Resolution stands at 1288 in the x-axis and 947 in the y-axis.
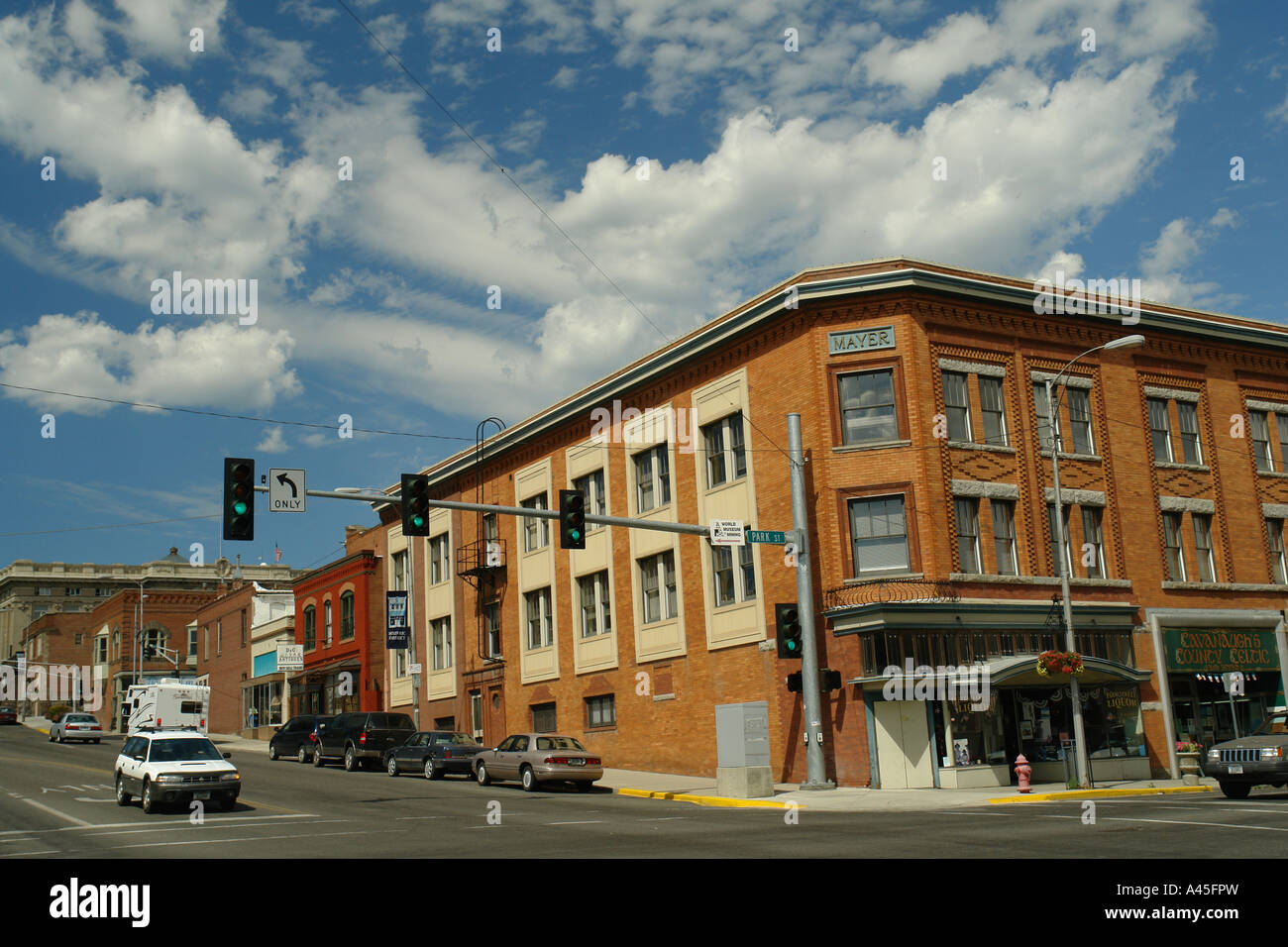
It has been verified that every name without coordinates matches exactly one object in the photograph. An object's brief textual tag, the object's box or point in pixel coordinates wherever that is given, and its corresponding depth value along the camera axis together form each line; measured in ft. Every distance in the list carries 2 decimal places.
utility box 86.53
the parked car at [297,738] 137.69
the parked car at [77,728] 189.88
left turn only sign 67.56
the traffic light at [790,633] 87.61
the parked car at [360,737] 125.39
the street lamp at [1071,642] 90.68
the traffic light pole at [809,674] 89.40
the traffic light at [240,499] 63.16
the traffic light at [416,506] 70.74
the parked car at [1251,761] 72.33
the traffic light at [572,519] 74.13
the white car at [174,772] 75.82
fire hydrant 85.51
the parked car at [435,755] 110.42
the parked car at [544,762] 96.43
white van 151.64
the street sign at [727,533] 83.56
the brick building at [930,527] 96.89
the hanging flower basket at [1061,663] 91.25
